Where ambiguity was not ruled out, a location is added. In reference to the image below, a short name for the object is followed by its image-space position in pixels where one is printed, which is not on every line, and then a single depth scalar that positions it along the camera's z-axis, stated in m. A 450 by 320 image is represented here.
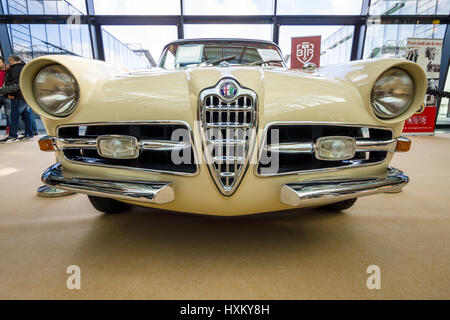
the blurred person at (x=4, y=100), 4.70
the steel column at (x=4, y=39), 5.51
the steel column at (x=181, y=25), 5.52
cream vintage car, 0.91
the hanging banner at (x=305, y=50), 5.41
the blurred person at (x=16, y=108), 4.11
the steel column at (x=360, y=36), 5.59
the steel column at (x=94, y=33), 5.48
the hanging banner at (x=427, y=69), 5.48
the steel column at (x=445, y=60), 5.85
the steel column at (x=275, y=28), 5.57
